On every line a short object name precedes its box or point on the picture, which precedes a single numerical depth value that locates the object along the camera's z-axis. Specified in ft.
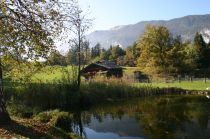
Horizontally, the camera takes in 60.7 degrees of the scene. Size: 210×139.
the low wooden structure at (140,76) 103.83
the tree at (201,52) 138.97
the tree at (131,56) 184.36
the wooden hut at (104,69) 123.86
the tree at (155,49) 117.66
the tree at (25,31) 29.60
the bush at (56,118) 36.00
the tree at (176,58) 117.92
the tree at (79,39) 78.33
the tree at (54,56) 31.65
